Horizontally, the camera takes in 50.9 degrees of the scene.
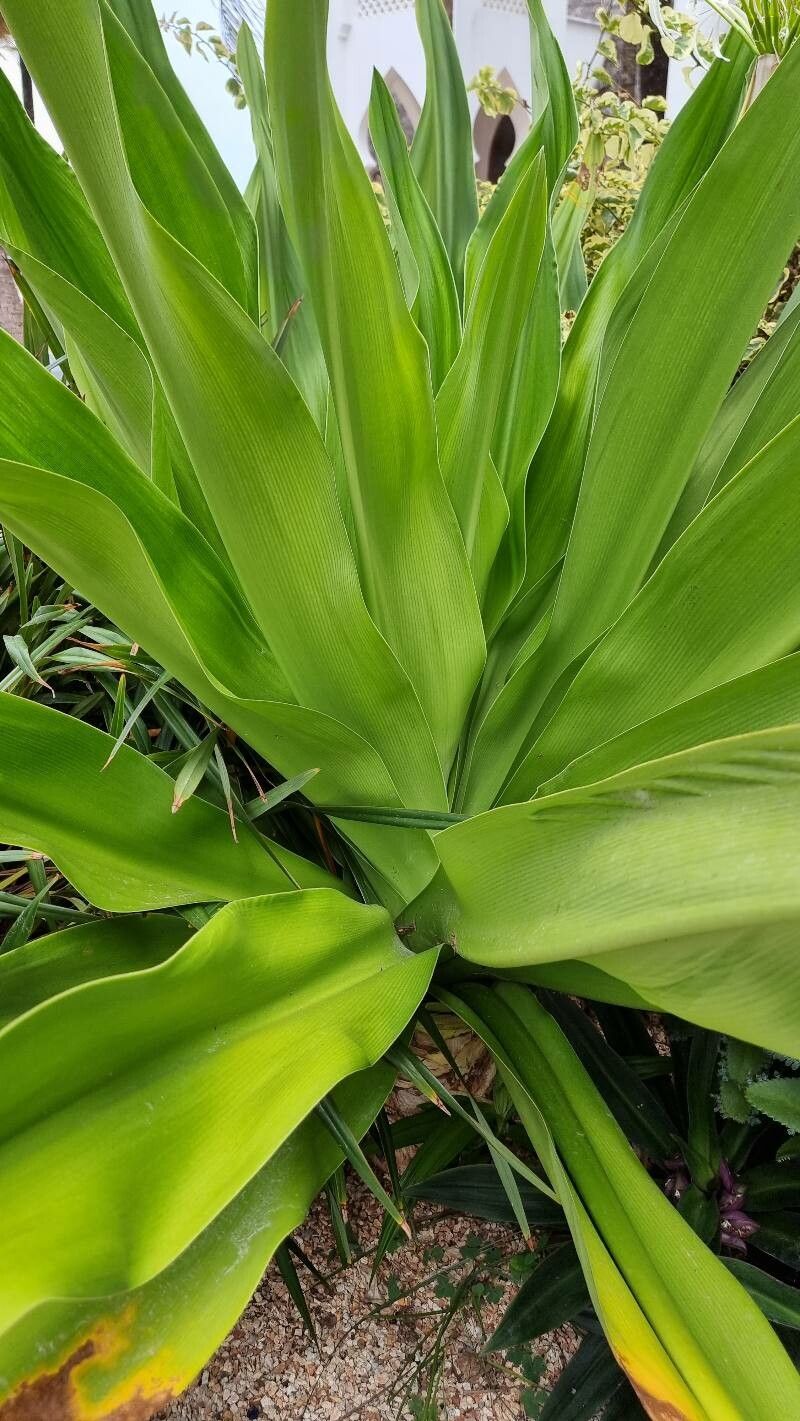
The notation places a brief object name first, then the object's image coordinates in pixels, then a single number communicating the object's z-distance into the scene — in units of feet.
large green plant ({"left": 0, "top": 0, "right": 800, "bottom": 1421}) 0.94
